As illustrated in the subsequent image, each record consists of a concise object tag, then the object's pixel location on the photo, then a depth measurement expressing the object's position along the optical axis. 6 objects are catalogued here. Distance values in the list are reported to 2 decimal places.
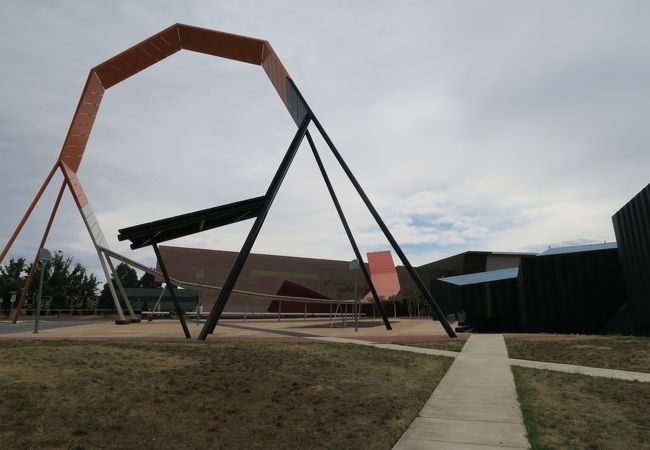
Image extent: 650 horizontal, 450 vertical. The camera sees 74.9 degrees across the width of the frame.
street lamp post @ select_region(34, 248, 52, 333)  23.38
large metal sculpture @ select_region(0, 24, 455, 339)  17.66
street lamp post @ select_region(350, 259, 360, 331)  26.44
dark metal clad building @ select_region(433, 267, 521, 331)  27.84
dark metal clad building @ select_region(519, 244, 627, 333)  21.52
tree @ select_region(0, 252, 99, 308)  57.85
